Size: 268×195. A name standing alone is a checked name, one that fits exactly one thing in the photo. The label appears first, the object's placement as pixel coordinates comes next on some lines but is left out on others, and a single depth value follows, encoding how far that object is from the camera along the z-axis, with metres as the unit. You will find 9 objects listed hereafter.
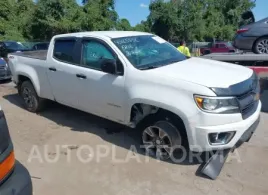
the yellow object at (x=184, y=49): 10.59
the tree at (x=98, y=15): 26.97
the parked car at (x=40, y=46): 15.48
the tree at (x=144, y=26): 36.78
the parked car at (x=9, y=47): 13.55
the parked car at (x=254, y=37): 7.07
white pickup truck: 3.52
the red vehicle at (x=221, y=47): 23.27
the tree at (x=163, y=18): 35.84
